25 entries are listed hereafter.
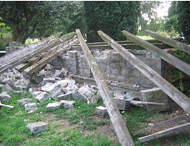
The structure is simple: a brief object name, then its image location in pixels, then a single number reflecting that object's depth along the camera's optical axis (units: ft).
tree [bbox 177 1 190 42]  21.21
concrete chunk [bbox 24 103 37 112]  16.35
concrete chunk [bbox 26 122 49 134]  12.09
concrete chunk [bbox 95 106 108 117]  14.33
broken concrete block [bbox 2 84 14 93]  20.96
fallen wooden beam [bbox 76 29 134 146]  7.62
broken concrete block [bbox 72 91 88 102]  17.95
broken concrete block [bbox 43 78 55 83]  23.48
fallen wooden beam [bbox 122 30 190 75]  12.17
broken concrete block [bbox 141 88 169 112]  14.73
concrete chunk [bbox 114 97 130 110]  15.02
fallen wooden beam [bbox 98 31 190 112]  9.19
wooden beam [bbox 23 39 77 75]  22.98
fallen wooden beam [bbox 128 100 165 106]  14.49
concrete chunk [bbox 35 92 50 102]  18.14
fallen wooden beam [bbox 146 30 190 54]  14.03
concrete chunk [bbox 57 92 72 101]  18.32
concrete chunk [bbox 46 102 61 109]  16.24
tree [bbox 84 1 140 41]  50.14
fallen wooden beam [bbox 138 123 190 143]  9.74
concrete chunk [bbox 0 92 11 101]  18.49
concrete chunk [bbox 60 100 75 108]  16.43
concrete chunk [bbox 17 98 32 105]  17.70
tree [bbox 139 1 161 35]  107.32
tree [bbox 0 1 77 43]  51.20
